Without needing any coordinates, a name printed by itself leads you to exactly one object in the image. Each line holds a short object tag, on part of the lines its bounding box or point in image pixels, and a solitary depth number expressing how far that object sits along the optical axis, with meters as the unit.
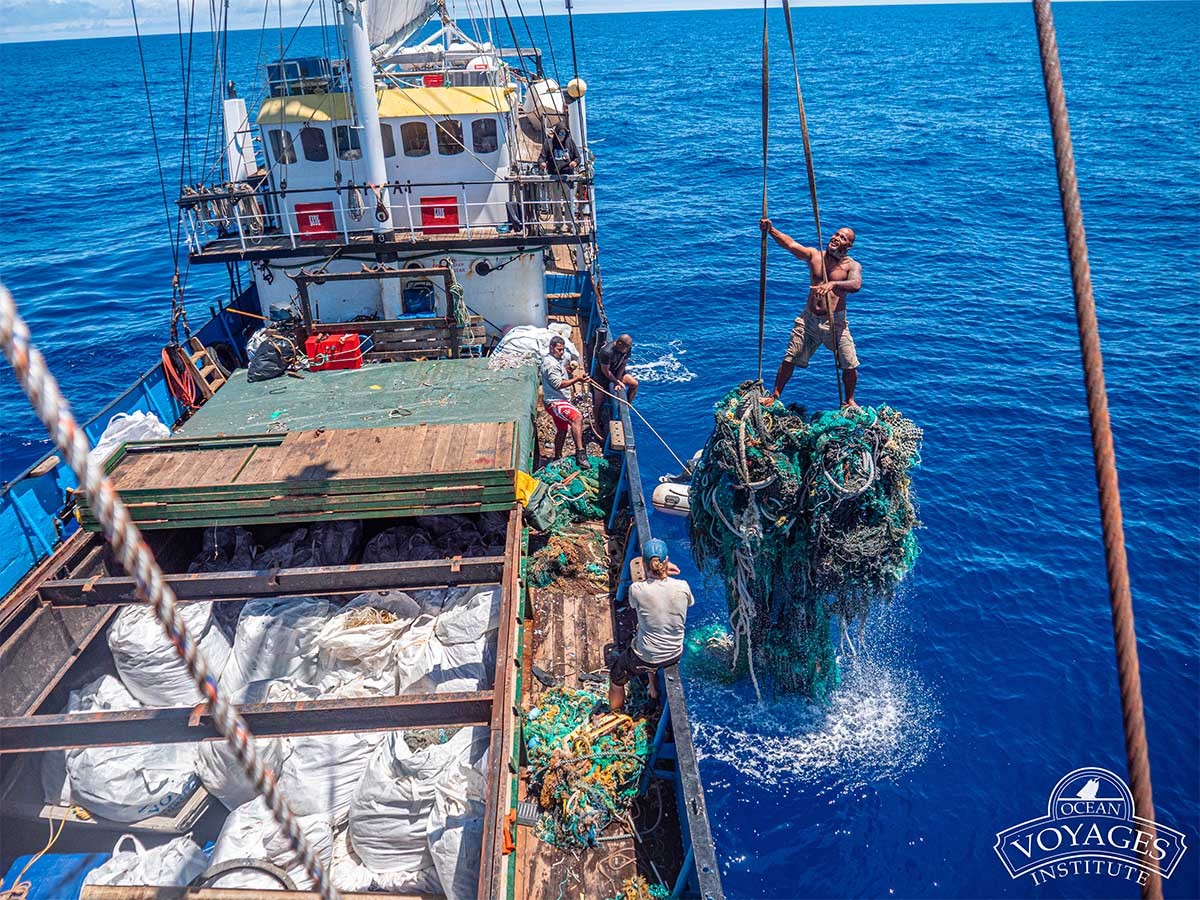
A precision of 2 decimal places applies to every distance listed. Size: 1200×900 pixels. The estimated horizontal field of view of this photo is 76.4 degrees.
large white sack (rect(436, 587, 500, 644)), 7.79
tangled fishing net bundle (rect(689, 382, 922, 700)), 7.46
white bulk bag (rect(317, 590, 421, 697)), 7.52
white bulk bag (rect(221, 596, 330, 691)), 7.93
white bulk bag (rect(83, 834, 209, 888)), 5.89
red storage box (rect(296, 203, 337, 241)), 15.35
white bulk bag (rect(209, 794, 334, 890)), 5.85
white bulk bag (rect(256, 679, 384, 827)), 6.68
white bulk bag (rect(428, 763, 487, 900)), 5.75
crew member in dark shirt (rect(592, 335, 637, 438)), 12.53
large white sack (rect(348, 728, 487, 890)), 6.20
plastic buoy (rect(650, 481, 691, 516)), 13.65
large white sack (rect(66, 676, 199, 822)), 6.73
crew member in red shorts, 11.72
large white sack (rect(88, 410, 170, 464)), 11.77
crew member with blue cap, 7.26
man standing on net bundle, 7.88
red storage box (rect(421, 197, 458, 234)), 15.56
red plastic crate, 13.03
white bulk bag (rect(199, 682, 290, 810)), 6.84
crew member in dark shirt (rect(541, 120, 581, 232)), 15.06
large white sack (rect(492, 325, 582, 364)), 14.16
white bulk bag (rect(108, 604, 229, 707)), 7.83
